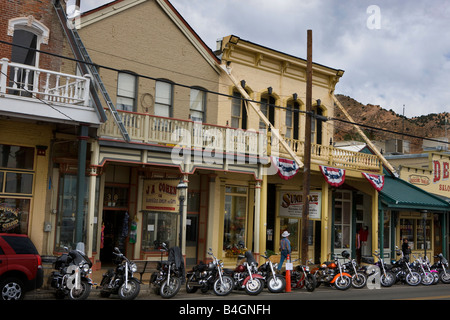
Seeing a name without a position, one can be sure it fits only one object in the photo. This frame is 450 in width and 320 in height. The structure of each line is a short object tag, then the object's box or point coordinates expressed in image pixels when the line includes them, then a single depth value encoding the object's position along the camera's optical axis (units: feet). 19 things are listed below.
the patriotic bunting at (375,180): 81.61
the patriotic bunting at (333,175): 75.43
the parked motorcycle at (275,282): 50.98
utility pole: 61.22
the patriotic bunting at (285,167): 69.26
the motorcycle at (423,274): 62.69
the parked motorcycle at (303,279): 53.01
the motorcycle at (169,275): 46.03
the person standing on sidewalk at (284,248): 56.90
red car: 38.06
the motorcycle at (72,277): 41.19
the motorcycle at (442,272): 65.21
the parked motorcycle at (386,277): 59.36
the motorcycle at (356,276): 56.70
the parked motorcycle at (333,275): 54.54
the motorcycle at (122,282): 43.24
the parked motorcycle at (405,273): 61.67
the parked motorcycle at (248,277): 49.01
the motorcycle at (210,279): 47.96
